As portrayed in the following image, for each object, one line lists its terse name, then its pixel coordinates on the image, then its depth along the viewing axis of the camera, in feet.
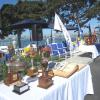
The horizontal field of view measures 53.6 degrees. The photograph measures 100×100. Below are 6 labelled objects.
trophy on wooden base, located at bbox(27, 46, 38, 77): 4.60
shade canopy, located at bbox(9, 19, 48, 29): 16.05
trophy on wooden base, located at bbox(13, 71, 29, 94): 3.65
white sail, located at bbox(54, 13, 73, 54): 13.14
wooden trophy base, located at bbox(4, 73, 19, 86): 4.13
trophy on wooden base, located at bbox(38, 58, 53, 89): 3.92
